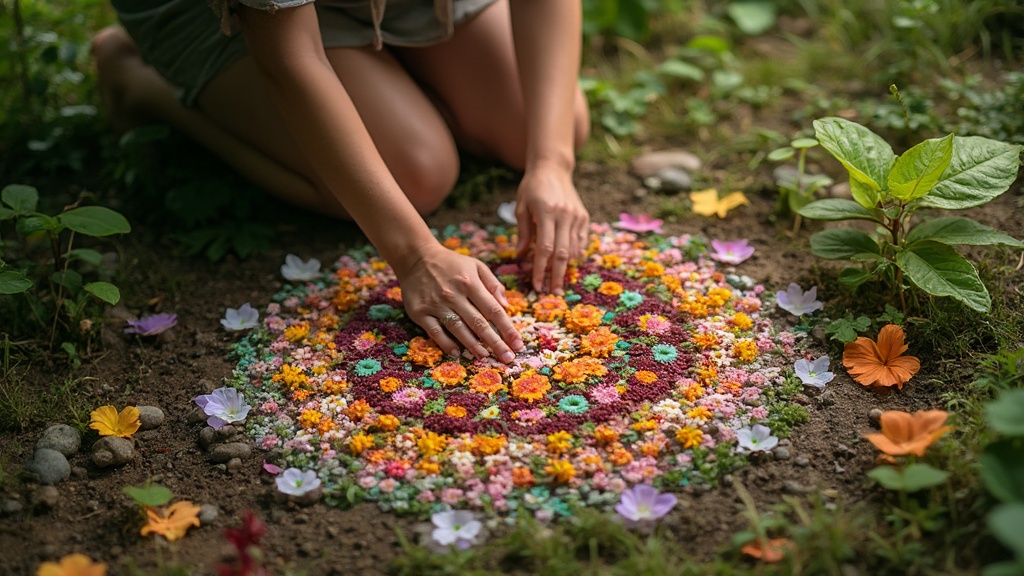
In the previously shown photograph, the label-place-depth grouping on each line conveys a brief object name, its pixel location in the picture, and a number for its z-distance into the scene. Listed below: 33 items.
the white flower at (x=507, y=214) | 2.35
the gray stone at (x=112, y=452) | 1.64
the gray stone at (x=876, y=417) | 1.66
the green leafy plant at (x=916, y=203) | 1.75
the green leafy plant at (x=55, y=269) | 1.87
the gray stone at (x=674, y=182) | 2.47
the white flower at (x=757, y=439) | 1.59
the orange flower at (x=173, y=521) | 1.48
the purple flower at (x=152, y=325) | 2.01
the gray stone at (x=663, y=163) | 2.56
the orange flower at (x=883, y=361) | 1.73
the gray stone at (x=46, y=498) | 1.56
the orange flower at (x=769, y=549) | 1.36
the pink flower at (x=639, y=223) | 2.28
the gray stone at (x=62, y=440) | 1.67
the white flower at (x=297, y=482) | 1.56
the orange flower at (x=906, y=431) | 1.48
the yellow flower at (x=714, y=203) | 2.35
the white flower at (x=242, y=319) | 2.01
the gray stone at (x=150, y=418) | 1.75
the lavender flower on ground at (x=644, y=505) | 1.47
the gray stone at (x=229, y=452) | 1.66
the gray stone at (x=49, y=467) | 1.61
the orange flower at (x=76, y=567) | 1.37
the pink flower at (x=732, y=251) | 2.14
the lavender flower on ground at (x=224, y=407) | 1.74
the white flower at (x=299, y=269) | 2.16
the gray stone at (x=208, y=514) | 1.53
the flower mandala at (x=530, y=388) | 1.58
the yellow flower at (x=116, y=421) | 1.70
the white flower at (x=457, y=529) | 1.45
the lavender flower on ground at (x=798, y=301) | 1.95
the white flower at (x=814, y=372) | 1.74
